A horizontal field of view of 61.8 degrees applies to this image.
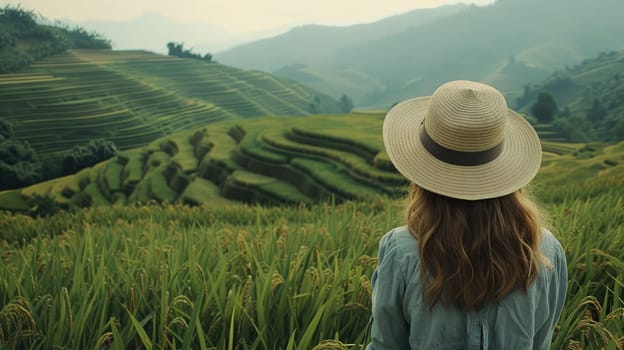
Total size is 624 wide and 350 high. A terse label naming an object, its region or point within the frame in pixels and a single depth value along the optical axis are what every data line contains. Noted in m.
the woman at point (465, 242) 1.12
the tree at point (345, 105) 74.00
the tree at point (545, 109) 38.78
